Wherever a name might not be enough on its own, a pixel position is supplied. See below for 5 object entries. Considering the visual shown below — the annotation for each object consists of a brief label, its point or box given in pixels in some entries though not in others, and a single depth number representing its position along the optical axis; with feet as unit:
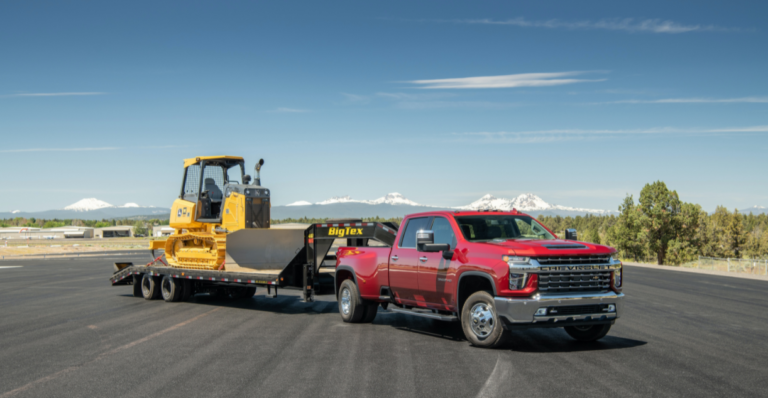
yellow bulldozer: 52.49
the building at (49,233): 548.88
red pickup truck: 28.32
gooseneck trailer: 45.88
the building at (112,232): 618.85
